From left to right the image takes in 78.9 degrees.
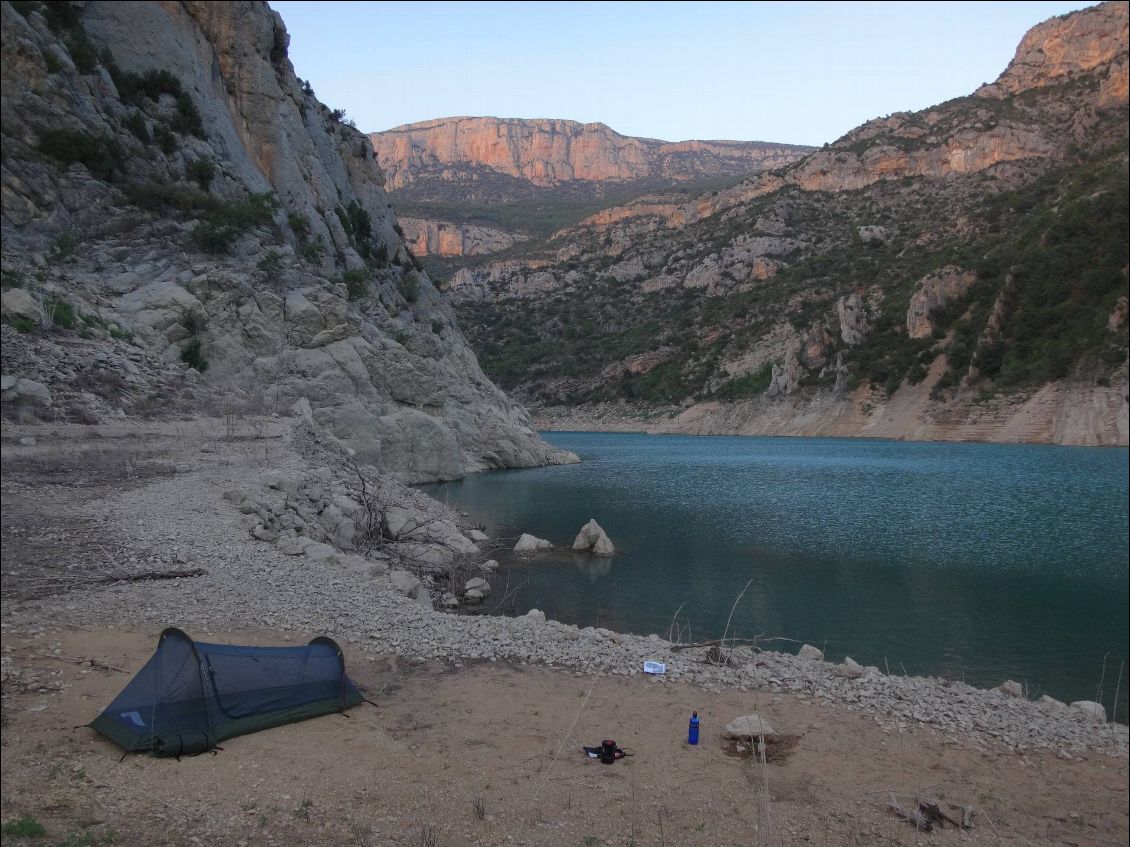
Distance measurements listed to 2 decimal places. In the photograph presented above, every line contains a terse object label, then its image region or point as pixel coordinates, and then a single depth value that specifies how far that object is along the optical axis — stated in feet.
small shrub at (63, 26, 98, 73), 64.54
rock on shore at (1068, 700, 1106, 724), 26.35
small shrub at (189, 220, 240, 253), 72.02
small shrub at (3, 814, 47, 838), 9.50
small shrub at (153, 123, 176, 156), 76.17
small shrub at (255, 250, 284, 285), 79.51
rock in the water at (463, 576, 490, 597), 45.06
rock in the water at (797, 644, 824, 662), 33.73
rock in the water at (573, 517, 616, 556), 59.88
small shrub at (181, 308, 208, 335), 65.05
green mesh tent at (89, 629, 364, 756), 15.46
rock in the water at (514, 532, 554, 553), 60.23
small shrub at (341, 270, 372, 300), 103.68
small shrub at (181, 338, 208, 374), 62.64
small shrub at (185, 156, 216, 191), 78.33
